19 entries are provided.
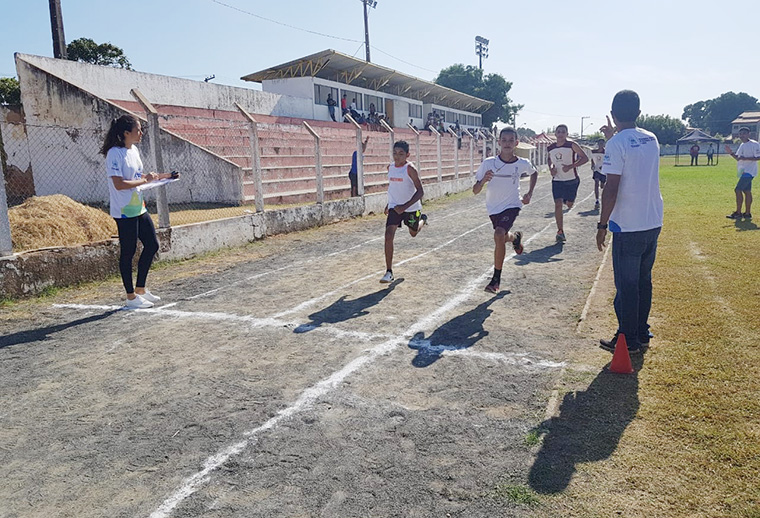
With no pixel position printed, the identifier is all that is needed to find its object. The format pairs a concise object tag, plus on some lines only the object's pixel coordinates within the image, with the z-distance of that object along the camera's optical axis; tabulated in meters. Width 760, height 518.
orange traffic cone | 3.83
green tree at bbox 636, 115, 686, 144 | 91.25
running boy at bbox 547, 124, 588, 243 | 10.16
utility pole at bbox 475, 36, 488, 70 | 83.39
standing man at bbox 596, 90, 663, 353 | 4.09
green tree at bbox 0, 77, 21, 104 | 27.45
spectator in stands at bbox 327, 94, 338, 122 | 31.22
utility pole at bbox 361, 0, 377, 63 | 47.97
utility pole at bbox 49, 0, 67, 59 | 18.92
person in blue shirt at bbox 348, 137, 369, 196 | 16.36
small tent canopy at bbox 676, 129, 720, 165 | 57.13
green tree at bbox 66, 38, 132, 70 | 36.88
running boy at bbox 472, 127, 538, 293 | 6.56
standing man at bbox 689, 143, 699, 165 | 48.92
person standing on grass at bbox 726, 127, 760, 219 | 11.09
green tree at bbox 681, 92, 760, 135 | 120.62
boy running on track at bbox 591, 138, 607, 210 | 15.34
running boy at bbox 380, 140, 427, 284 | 7.10
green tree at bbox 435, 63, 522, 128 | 79.88
